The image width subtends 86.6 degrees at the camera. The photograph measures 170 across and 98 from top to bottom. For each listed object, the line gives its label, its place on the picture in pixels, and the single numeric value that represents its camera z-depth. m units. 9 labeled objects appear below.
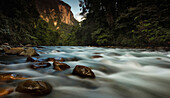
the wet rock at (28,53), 3.64
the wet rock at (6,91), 1.00
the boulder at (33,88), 1.00
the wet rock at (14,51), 3.77
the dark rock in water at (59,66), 2.02
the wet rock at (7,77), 1.34
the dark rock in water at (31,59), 2.68
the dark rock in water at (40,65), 2.12
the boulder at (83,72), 1.63
